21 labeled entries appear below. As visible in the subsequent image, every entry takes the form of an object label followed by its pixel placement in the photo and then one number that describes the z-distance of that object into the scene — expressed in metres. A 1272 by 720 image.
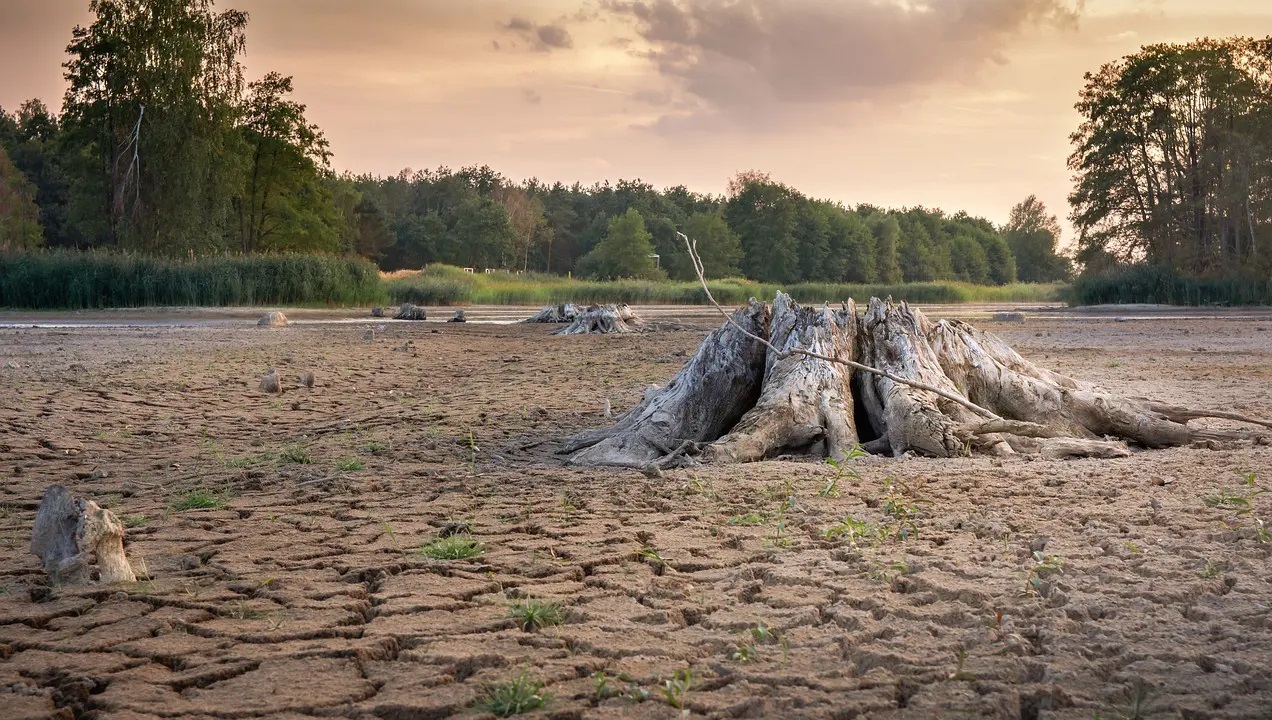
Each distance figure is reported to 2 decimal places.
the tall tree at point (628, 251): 80.56
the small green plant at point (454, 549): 4.38
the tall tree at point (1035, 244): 120.62
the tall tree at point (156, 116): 42.16
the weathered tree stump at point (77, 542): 3.94
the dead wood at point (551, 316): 26.77
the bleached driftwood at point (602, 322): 21.86
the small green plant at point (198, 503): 5.45
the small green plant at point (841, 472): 5.44
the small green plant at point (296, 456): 6.90
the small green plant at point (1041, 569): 3.70
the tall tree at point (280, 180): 52.66
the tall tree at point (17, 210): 57.59
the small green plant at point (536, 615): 3.47
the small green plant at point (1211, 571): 3.76
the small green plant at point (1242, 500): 4.69
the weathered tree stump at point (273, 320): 23.17
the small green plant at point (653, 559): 4.16
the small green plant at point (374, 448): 7.31
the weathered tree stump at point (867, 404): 6.75
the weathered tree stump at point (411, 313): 27.77
